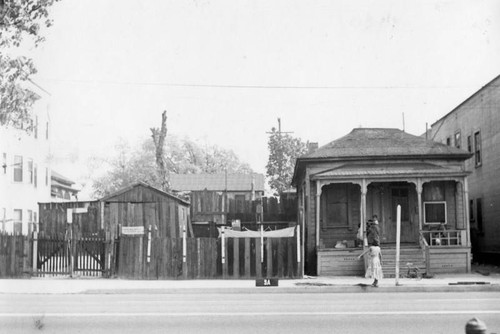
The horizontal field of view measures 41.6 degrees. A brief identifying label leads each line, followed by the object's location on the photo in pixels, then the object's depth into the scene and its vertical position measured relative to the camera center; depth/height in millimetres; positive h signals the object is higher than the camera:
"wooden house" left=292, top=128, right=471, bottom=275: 24125 +665
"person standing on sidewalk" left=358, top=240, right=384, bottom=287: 18906 -1323
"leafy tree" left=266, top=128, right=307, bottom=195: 67875 +5959
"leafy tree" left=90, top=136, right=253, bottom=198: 82812 +7235
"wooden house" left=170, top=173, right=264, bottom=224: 37938 +1710
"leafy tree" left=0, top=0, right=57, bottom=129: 18203 +4629
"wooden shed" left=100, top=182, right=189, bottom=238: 31109 +455
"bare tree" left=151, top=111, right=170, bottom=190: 54312 +5588
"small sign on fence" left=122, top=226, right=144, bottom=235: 24891 -494
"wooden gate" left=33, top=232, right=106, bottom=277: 22281 -1228
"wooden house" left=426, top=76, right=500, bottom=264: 28625 +2503
